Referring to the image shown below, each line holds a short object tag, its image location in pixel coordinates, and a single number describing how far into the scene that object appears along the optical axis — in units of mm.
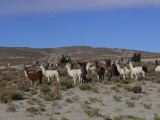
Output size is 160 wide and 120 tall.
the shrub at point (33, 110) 19984
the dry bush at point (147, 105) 21970
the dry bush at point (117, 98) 23934
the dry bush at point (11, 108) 20495
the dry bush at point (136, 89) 27008
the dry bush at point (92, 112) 19578
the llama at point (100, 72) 33844
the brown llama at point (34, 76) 30625
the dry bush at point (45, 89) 26078
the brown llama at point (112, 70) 35656
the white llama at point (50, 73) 32781
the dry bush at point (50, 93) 23447
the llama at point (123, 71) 35688
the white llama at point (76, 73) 31753
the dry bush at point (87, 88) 27472
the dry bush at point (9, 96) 22594
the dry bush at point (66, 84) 28281
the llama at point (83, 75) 31844
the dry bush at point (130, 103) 22250
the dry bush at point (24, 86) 27125
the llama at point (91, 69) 41153
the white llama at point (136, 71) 35656
